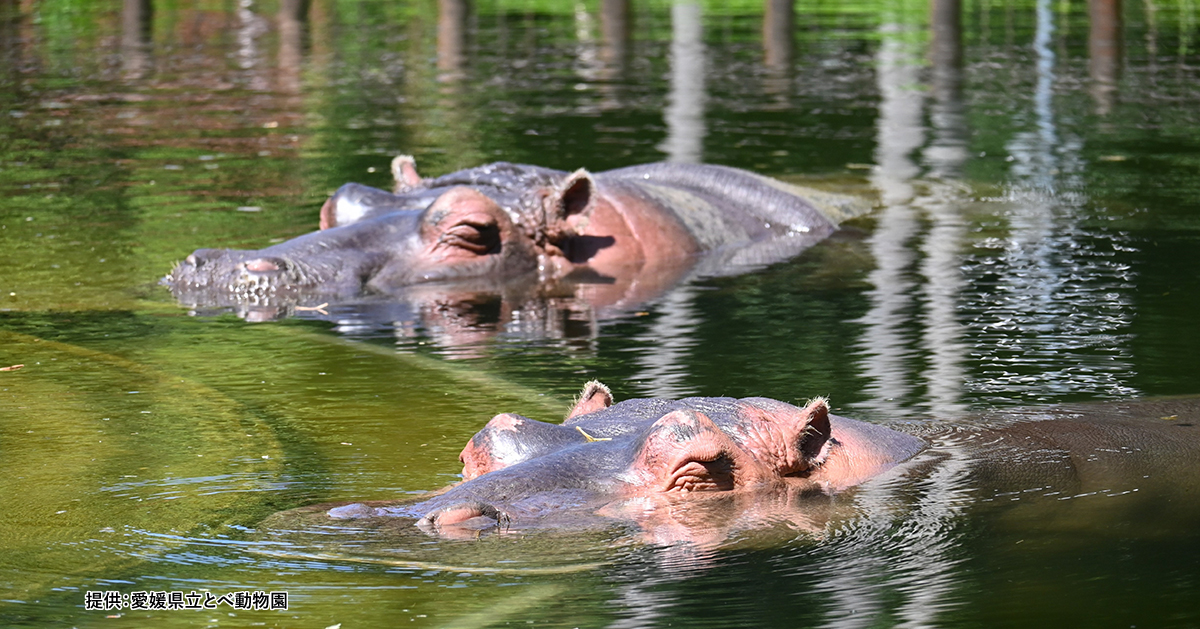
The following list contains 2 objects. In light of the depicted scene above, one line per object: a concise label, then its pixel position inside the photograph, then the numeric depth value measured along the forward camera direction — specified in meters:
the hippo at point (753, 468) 9.09
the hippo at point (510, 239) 17.52
